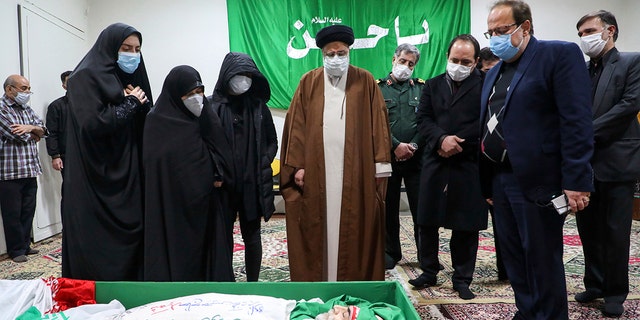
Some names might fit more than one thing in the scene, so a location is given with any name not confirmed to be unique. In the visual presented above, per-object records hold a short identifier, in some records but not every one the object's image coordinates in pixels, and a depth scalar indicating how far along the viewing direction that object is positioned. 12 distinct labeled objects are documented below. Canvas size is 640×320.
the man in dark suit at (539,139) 1.50
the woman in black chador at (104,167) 1.82
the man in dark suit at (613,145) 2.09
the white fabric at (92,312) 1.46
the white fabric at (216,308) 1.39
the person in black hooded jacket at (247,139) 2.14
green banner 5.21
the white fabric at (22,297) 1.53
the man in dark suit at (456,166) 2.38
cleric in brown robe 2.21
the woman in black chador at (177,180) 1.86
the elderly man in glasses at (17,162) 3.36
